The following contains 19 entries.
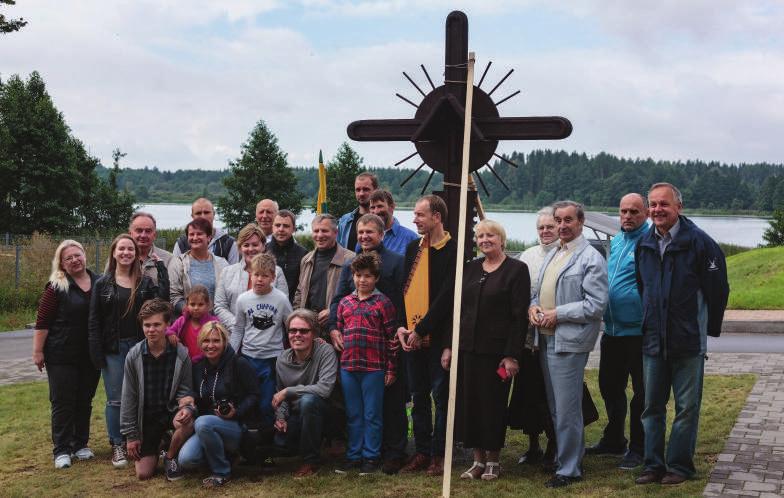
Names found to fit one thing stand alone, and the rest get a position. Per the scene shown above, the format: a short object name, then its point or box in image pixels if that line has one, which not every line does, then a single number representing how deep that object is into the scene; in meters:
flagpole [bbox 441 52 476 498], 5.52
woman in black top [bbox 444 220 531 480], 5.98
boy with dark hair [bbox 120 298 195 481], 6.49
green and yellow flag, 8.49
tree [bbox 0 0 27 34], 24.53
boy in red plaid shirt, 6.40
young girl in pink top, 6.67
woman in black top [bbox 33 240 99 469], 6.93
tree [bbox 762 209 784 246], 36.09
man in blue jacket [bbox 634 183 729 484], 5.77
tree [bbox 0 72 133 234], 36.09
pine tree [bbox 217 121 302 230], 49.69
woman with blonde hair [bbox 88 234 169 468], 6.86
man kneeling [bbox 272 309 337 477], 6.41
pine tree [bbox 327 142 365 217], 50.09
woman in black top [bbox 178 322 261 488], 6.29
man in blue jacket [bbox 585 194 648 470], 6.40
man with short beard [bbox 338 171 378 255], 7.61
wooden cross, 6.57
